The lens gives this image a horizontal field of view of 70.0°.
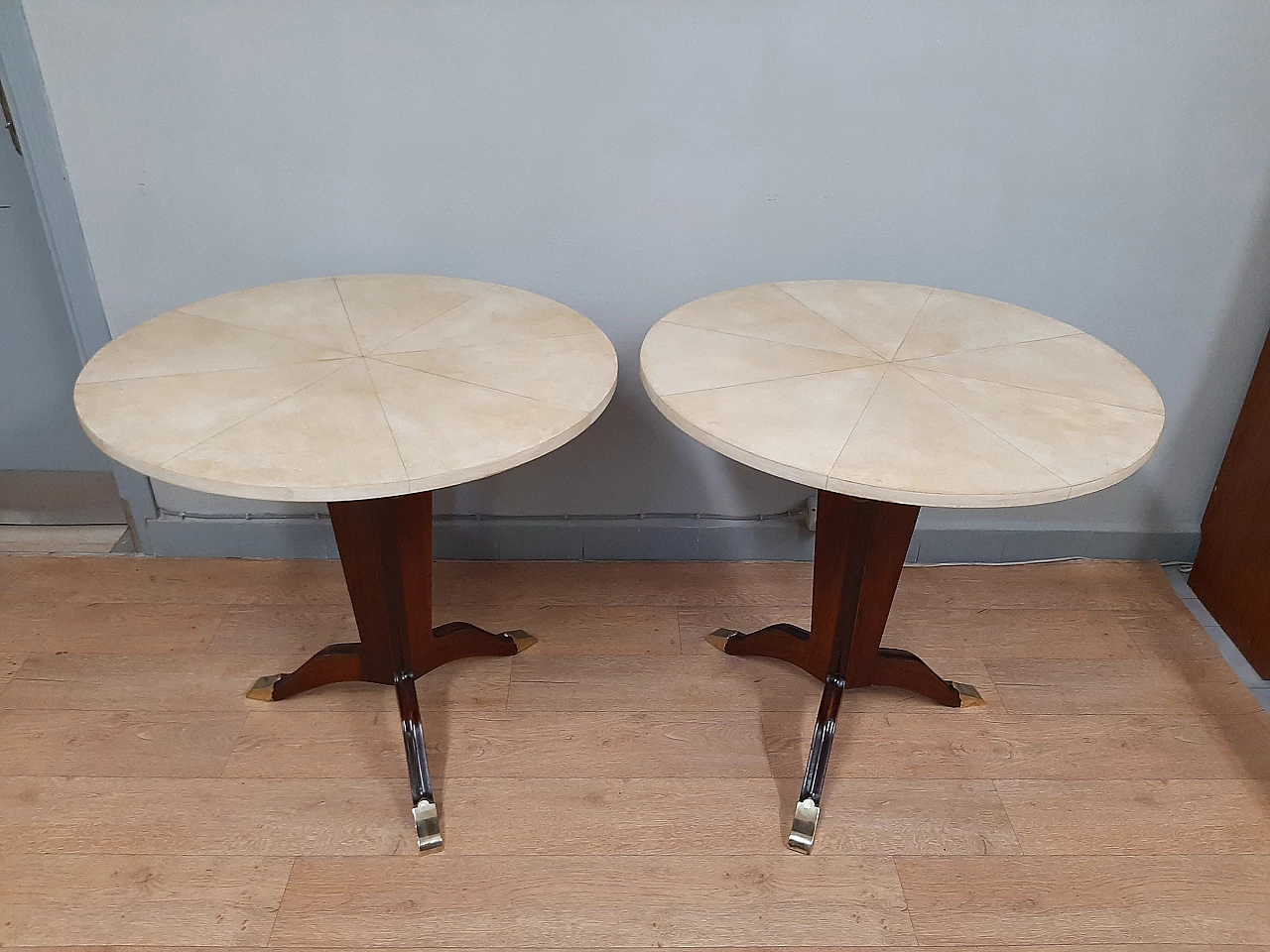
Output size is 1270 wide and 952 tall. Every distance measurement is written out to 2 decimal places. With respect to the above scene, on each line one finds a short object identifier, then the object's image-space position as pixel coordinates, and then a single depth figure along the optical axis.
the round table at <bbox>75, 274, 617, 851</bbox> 1.18
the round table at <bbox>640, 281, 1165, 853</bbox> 1.19
